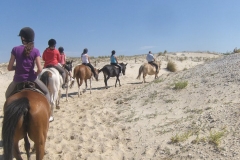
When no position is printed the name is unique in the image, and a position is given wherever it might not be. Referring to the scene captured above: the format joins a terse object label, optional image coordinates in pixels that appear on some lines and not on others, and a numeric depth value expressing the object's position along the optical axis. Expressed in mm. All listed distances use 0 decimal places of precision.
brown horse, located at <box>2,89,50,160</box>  3826
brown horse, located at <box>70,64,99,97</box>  14127
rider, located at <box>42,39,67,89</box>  8719
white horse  7770
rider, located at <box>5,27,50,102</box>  4965
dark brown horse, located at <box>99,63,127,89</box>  17078
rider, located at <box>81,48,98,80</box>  14953
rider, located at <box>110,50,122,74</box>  17703
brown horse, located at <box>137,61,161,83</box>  18453
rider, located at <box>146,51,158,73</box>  19317
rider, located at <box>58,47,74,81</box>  12602
